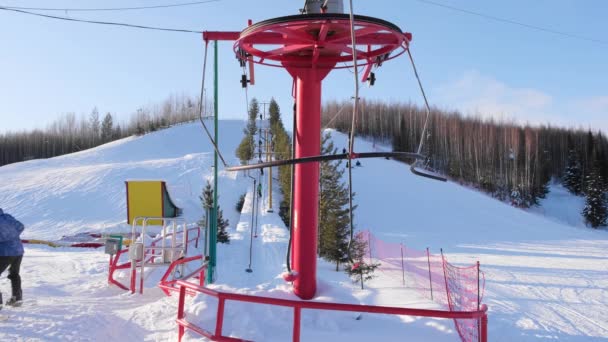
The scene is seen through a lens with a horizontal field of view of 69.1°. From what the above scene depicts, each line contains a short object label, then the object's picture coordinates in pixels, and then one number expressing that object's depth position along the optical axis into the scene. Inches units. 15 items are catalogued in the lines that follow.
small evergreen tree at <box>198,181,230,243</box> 691.9
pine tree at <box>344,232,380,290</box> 527.5
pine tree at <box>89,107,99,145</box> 3981.3
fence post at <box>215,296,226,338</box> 170.6
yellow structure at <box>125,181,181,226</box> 940.0
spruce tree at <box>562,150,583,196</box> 2342.5
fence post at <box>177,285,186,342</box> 190.4
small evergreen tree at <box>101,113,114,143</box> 3823.8
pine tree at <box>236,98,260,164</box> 1838.1
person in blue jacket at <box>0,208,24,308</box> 249.0
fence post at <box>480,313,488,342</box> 158.6
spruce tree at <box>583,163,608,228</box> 1780.3
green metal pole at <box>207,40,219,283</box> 347.9
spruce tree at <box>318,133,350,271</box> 671.8
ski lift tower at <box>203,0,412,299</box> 220.7
